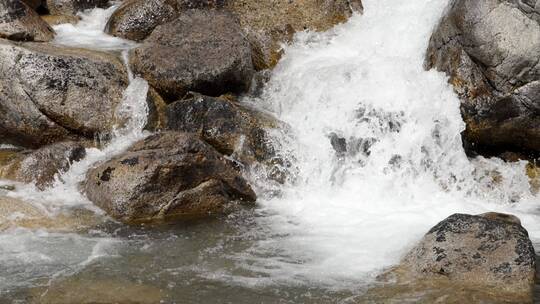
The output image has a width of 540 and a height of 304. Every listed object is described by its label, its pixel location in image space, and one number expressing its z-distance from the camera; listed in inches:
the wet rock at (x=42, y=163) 424.8
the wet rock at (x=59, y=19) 608.4
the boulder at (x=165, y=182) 387.4
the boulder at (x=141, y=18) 579.2
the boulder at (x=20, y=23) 521.3
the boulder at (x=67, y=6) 641.6
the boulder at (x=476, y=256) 301.6
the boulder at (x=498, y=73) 469.1
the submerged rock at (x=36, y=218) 367.2
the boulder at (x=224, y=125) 454.9
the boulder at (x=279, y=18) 584.1
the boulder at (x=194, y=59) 496.4
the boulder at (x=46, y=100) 476.4
